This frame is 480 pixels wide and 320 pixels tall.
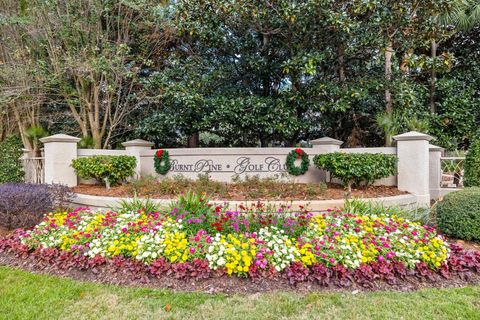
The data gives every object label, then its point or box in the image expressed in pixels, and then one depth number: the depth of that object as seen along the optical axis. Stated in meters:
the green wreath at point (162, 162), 7.67
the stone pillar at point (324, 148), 7.35
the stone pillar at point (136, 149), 7.99
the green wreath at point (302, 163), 7.22
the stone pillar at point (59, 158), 7.09
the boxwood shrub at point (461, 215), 4.39
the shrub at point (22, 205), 4.80
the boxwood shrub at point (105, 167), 6.67
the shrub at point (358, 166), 6.07
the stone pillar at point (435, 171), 7.78
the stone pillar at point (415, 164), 6.55
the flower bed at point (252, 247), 3.37
